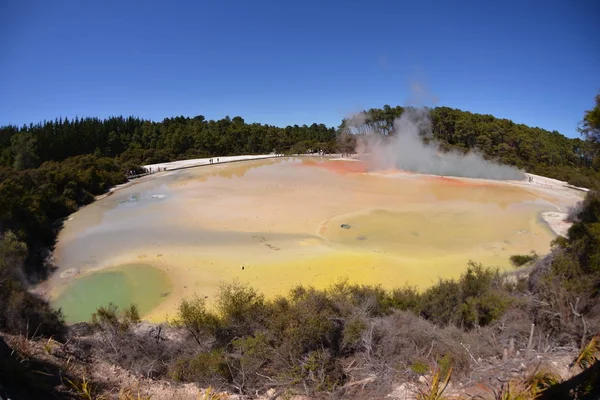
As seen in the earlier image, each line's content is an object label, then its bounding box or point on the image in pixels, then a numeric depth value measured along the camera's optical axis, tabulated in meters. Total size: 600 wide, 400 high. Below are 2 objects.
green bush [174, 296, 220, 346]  6.54
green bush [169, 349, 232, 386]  4.91
